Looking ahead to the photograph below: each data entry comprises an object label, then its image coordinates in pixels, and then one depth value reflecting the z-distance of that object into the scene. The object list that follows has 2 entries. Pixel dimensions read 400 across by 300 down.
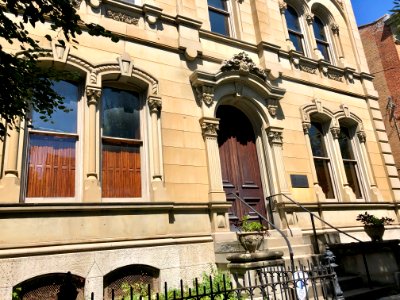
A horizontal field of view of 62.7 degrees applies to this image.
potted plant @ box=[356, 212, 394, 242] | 9.35
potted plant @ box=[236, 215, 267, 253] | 6.48
